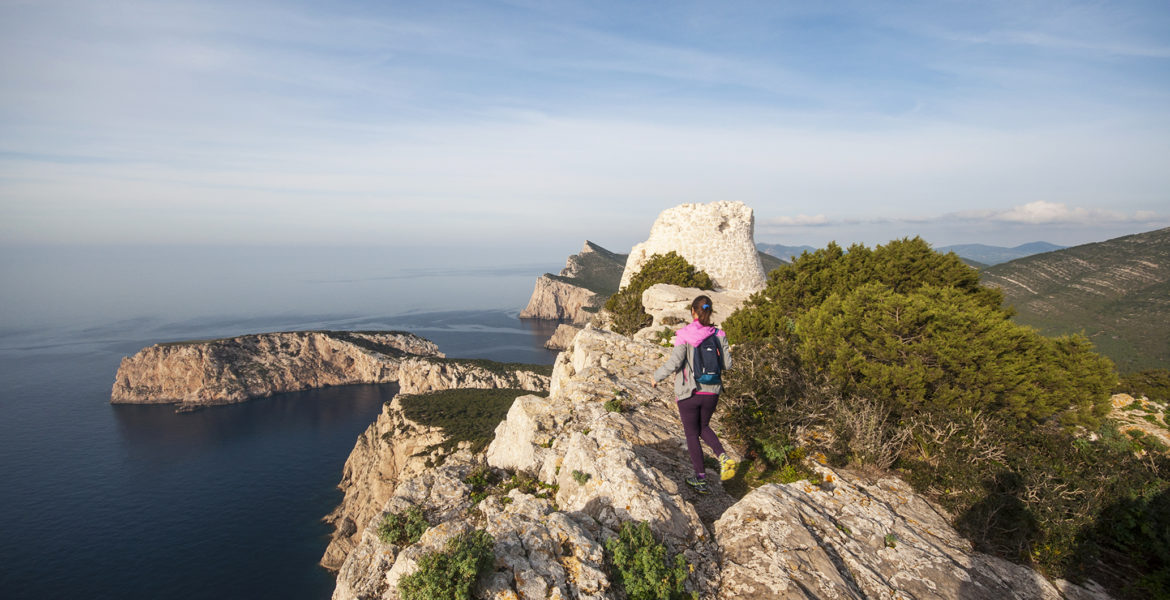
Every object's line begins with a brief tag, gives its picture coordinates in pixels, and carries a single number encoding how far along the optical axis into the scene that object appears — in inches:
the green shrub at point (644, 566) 245.9
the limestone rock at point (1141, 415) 558.6
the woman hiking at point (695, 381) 338.3
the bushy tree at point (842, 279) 719.0
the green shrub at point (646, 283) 1026.0
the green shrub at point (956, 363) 489.4
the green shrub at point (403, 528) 327.9
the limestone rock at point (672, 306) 873.5
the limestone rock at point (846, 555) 265.9
